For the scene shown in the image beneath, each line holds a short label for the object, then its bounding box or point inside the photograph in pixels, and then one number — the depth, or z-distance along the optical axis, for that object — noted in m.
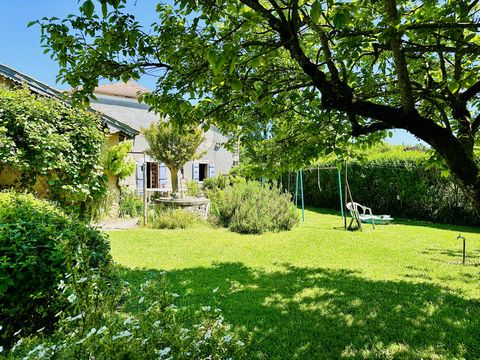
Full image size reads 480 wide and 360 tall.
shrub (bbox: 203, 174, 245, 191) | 16.26
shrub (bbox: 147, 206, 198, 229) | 10.46
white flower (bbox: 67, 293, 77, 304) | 1.80
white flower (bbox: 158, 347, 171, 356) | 1.52
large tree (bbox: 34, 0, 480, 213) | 2.38
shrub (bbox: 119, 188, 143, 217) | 12.27
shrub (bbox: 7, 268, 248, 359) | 1.60
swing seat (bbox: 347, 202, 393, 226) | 10.42
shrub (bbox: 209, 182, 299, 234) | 10.07
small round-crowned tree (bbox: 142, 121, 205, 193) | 13.21
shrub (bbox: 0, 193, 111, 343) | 2.81
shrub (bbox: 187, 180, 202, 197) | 15.87
